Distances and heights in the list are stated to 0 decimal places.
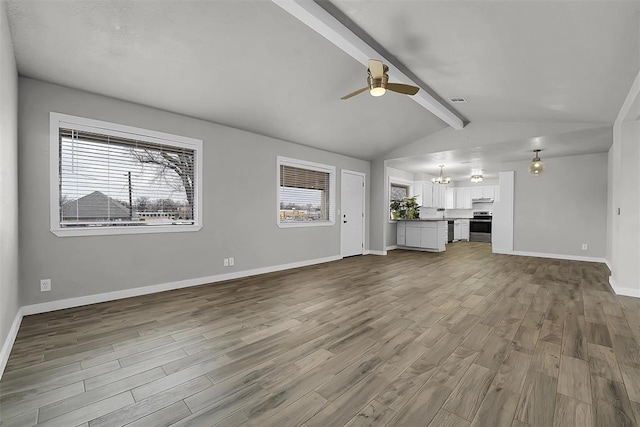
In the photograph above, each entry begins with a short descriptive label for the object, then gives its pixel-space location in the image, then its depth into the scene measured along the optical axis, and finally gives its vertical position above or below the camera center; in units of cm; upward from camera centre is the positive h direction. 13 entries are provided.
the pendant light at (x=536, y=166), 609 +93
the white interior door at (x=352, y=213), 679 -9
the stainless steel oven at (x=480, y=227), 1016 -64
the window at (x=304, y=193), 554 +35
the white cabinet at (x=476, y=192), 1061 +64
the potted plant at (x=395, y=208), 846 +4
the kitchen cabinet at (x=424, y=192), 934 +57
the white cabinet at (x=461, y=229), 1062 -75
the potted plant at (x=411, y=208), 836 +4
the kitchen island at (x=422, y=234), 768 -71
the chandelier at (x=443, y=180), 799 +83
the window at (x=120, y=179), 321 +39
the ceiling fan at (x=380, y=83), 269 +129
